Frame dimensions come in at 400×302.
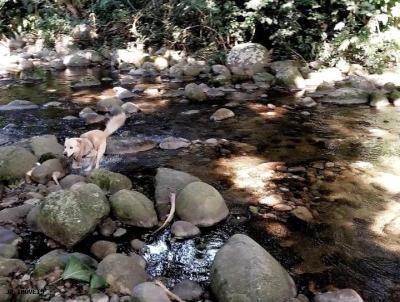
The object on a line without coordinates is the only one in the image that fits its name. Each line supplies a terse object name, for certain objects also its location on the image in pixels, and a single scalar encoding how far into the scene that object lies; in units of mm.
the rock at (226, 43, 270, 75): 10922
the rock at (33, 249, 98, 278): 3045
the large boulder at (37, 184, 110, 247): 3514
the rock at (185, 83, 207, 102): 8758
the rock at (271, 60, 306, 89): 9773
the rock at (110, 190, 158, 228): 3891
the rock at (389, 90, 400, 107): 8125
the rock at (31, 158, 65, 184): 4680
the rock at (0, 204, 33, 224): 3867
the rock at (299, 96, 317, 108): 8211
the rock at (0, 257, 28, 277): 2999
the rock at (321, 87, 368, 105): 8328
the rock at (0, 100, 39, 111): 7905
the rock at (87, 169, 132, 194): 4395
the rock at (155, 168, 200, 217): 4205
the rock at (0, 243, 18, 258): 3275
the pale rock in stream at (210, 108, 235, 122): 7395
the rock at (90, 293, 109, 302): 2847
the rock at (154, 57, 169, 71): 12219
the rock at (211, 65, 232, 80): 10516
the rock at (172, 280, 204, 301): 2955
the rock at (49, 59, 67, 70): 12769
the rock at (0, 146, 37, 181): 4703
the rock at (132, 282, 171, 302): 2695
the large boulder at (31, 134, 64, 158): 5262
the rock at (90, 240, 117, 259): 3441
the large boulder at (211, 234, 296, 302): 2783
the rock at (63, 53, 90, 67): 13203
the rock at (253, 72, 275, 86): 10121
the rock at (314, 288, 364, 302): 2789
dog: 4805
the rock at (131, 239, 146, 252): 3594
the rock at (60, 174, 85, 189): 4496
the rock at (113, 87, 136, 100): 9003
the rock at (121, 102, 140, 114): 7826
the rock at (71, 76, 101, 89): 10112
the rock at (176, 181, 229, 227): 3924
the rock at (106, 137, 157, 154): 5832
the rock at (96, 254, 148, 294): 2977
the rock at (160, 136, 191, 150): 6026
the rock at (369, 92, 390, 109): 8055
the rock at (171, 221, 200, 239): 3770
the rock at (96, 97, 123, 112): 7719
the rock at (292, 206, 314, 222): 4086
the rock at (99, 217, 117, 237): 3759
